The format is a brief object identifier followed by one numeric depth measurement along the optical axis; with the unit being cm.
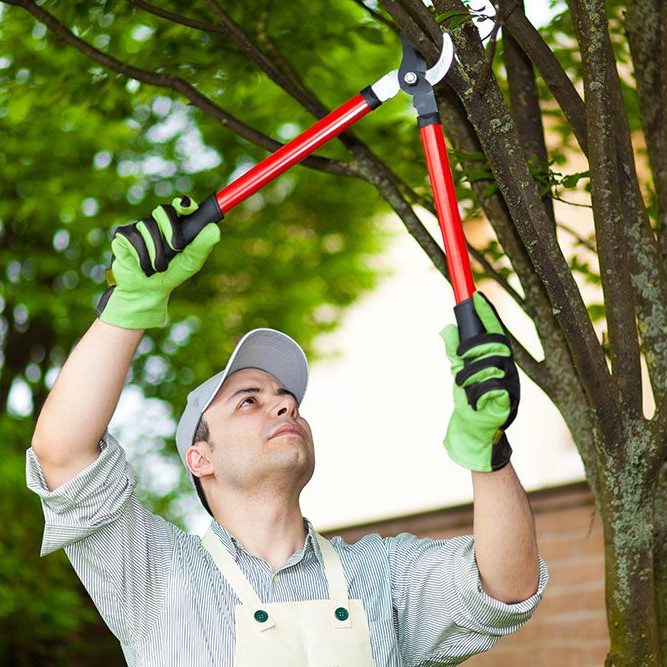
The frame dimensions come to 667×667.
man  432
